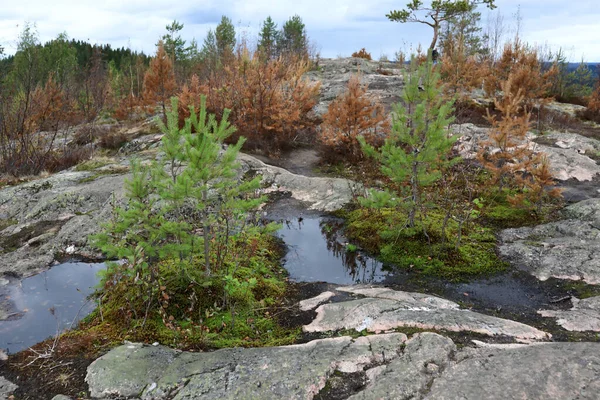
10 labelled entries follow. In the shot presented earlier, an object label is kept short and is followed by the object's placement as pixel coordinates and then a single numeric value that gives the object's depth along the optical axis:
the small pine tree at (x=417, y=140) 5.59
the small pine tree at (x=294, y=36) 38.03
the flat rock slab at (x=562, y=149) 9.87
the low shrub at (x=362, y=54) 35.09
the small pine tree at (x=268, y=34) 38.72
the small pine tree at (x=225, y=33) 35.88
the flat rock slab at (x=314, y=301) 4.33
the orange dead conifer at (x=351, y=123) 11.28
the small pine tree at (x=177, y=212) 3.74
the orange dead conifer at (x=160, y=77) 17.92
